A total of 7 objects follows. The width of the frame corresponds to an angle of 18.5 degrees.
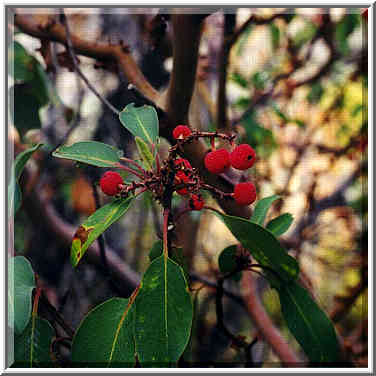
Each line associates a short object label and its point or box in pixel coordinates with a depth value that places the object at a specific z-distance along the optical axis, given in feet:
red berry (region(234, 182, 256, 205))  1.46
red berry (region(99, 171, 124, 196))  1.45
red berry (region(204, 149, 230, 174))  1.45
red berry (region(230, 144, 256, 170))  1.43
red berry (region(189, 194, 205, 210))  1.48
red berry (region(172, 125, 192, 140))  1.50
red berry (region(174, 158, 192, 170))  1.44
